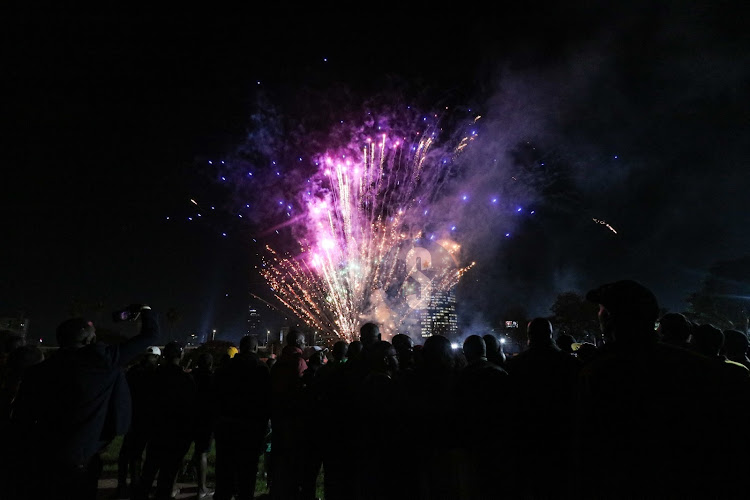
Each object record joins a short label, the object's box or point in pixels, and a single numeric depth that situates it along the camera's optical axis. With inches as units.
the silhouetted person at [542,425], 146.9
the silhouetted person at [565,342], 249.8
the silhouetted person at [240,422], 192.5
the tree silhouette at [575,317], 2199.2
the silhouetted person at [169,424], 201.8
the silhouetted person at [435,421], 148.9
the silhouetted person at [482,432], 145.7
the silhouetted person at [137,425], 227.5
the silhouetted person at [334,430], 179.9
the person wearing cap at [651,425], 74.2
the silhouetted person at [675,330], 174.9
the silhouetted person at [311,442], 196.9
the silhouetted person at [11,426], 138.7
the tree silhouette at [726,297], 1382.9
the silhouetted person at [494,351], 205.9
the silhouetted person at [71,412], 133.6
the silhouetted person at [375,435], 158.4
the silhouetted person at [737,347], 191.0
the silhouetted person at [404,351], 221.5
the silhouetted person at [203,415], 212.2
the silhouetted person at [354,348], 226.7
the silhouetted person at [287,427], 205.2
